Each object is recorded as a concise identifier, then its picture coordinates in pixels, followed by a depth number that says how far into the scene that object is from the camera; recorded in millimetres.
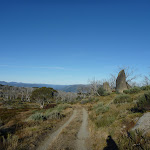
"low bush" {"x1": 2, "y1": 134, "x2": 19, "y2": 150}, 6650
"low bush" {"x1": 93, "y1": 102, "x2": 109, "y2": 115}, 15266
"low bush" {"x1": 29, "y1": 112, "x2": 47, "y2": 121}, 15664
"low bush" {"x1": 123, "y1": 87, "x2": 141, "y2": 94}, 22544
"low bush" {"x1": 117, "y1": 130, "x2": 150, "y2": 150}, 4969
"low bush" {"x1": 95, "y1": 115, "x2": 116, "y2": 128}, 10055
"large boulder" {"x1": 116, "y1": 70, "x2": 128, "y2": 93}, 28344
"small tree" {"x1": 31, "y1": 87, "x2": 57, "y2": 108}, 44625
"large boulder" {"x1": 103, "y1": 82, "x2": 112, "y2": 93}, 42731
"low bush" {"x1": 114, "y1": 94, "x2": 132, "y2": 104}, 16628
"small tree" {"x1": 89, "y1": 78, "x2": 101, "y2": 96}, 52125
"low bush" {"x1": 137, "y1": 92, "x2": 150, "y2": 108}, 9142
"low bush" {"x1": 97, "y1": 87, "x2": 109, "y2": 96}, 39594
